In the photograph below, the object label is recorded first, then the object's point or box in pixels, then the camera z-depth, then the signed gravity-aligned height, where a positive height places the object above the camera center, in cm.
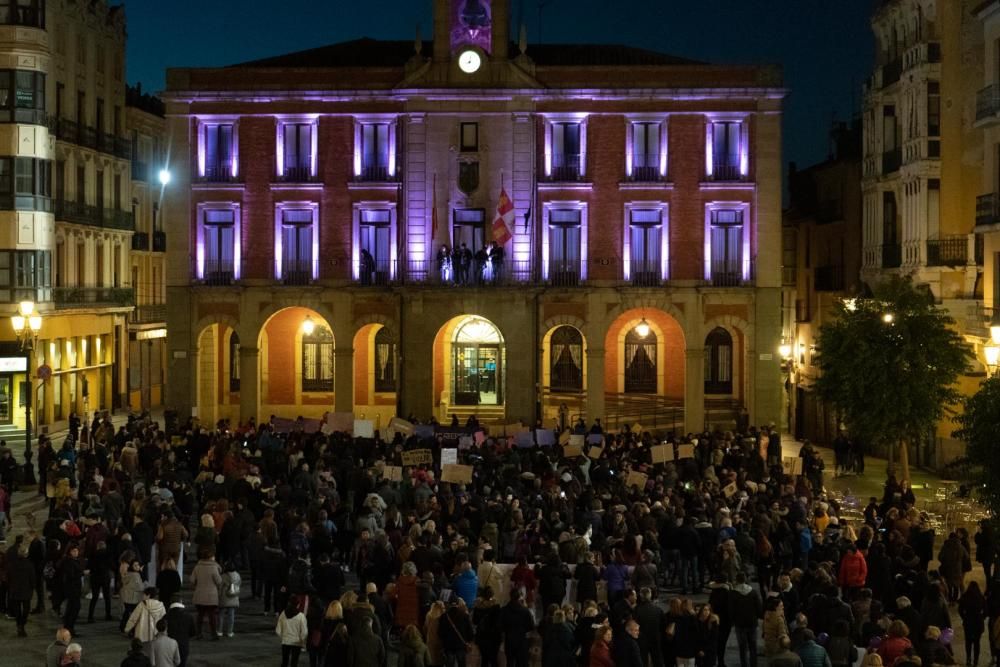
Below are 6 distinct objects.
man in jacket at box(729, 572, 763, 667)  2048 -362
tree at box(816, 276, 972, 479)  3722 -20
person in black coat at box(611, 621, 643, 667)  1808 -359
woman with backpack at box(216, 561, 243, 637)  2256 -372
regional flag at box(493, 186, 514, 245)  4869 +452
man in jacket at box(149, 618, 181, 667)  1847 -370
